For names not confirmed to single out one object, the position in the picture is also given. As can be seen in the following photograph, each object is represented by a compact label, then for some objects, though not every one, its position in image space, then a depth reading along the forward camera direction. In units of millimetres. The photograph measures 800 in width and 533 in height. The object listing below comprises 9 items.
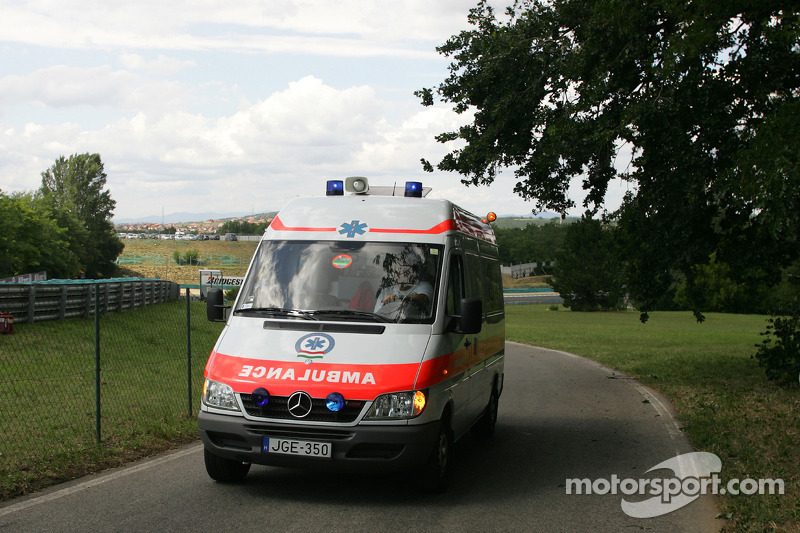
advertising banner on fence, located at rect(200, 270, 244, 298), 71788
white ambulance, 6508
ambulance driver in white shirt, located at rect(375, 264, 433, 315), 7285
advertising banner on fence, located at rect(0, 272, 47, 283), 53406
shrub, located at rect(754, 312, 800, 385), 15953
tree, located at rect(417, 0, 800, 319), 11695
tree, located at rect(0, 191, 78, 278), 72125
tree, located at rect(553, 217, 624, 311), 86062
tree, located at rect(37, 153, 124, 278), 98250
